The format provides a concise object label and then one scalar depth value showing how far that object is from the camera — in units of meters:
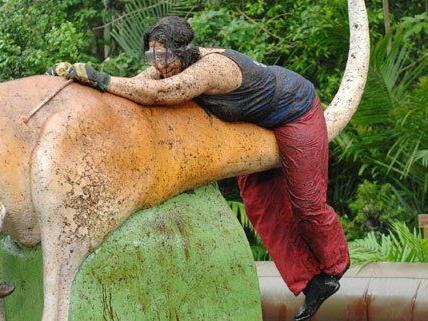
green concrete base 6.78
